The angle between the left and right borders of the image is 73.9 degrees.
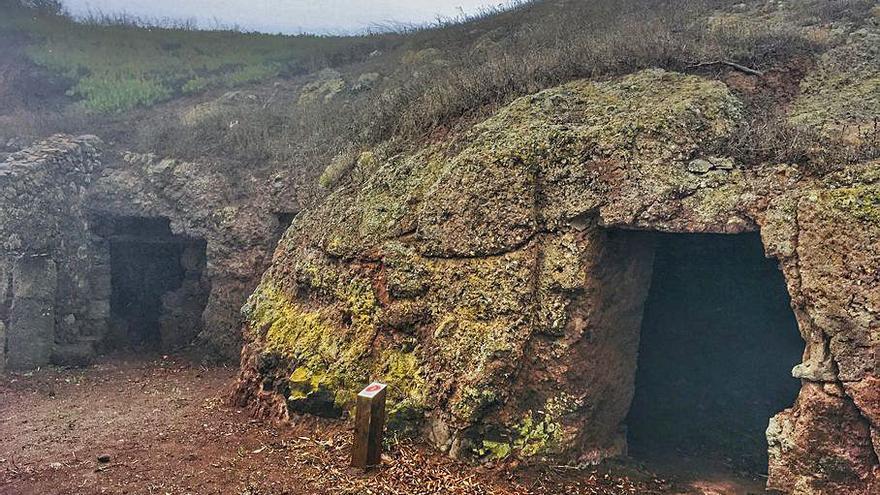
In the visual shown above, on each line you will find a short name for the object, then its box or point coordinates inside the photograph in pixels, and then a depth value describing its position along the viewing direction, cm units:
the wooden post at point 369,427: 592
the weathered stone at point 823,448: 531
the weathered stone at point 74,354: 1120
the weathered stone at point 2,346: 1052
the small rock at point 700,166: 664
